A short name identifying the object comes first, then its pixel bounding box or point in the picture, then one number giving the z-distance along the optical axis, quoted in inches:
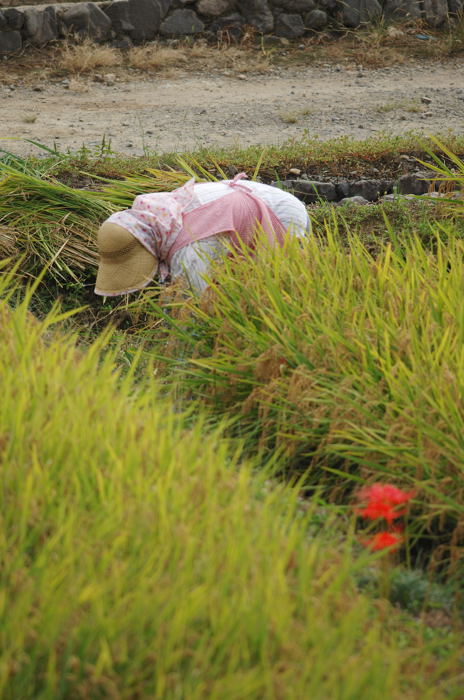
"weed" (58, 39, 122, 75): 662.5
